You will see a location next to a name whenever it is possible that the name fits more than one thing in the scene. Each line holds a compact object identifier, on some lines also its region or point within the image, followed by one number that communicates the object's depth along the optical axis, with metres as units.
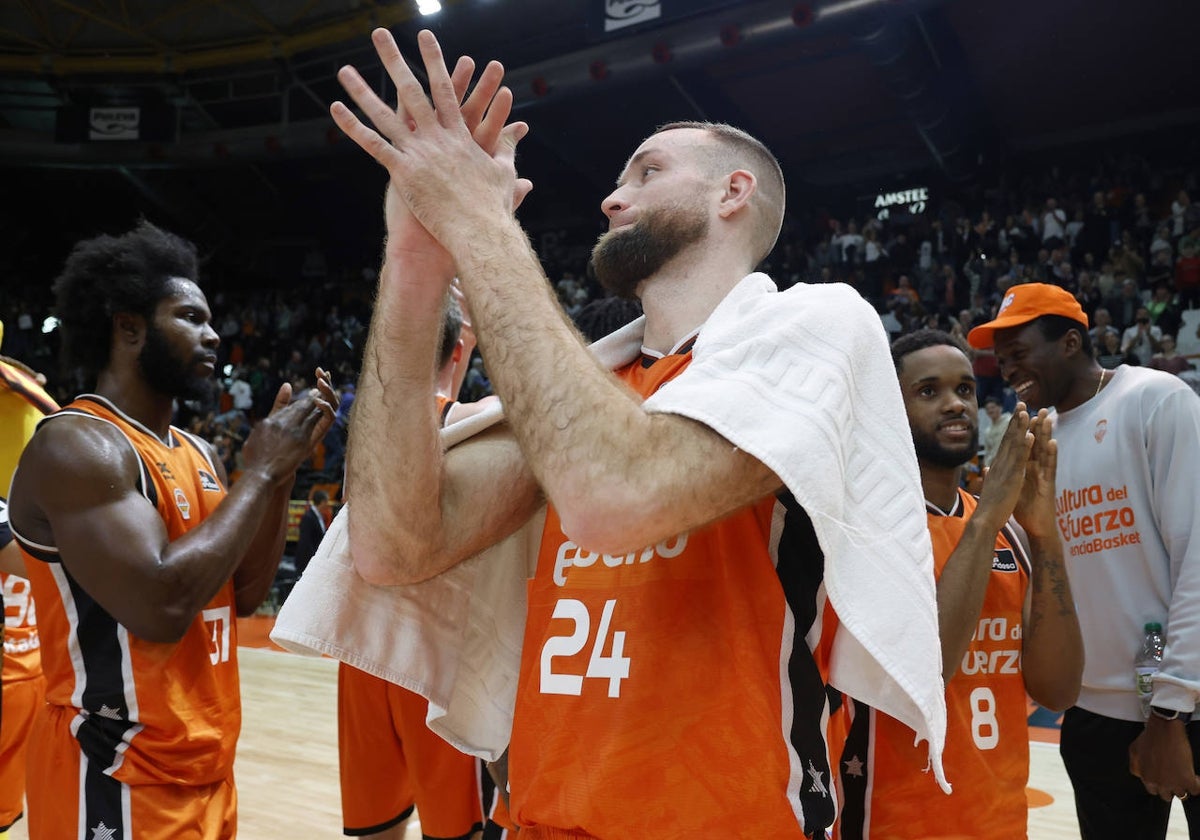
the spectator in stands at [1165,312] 10.57
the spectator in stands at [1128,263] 11.59
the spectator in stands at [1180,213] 11.71
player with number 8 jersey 2.13
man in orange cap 2.66
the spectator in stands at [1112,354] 9.91
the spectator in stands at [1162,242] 11.58
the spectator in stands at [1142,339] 9.89
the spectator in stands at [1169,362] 8.81
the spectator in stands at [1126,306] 10.93
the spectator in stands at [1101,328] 10.21
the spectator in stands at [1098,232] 12.45
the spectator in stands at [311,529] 10.52
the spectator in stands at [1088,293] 11.11
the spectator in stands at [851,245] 14.37
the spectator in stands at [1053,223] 12.75
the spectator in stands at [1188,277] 11.01
